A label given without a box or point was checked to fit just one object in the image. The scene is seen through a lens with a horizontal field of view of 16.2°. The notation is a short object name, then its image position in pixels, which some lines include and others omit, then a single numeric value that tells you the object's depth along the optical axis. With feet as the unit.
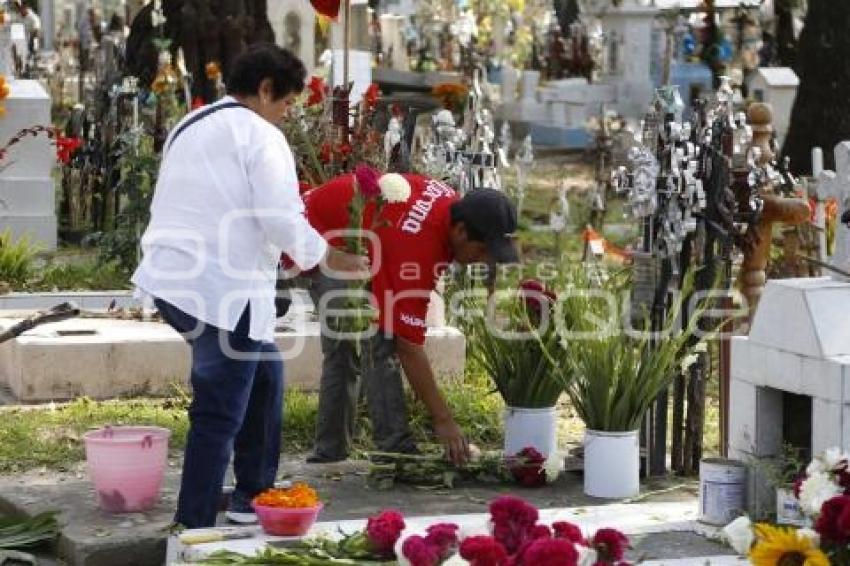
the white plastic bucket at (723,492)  29.59
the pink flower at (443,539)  25.59
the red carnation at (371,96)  50.24
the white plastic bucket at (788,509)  28.12
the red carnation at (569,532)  24.62
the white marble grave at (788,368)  28.23
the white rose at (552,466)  34.86
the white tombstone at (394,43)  149.46
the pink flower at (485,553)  23.82
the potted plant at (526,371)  35.85
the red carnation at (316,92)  53.26
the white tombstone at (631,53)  121.78
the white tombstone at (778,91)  102.46
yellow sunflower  24.64
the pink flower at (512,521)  24.84
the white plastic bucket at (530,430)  35.92
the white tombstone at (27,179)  64.02
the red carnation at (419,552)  25.31
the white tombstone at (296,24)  114.13
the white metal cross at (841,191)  31.47
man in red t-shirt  32.78
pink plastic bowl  28.81
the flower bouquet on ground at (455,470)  34.69
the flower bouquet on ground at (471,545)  23.84
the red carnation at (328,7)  51.10
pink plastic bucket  32.05
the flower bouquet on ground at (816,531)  24.69
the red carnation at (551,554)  23.39
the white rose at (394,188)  33.65
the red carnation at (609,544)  24.77
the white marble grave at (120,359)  42.12
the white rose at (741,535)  26.74
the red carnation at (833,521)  24.97
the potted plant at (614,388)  33.80
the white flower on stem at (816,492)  25.66
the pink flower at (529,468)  34.79
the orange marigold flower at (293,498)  28.96
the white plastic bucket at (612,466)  33.74
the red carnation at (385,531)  27.26
